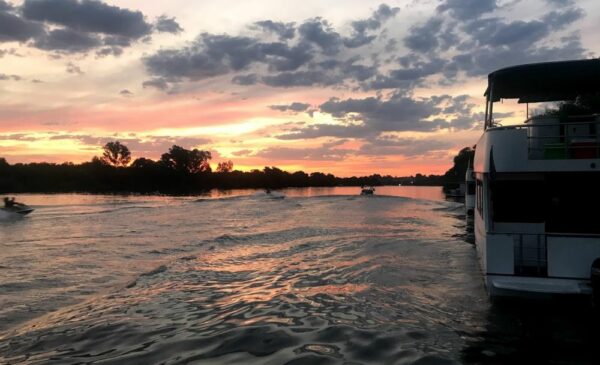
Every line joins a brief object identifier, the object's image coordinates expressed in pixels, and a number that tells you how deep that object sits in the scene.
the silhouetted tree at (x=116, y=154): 166.62
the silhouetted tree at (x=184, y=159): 169.88
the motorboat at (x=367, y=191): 98.69
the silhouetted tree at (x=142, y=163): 151.00
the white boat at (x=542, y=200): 9.15
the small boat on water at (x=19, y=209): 37.19
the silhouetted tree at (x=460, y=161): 102.49
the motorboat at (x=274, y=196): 76.50
